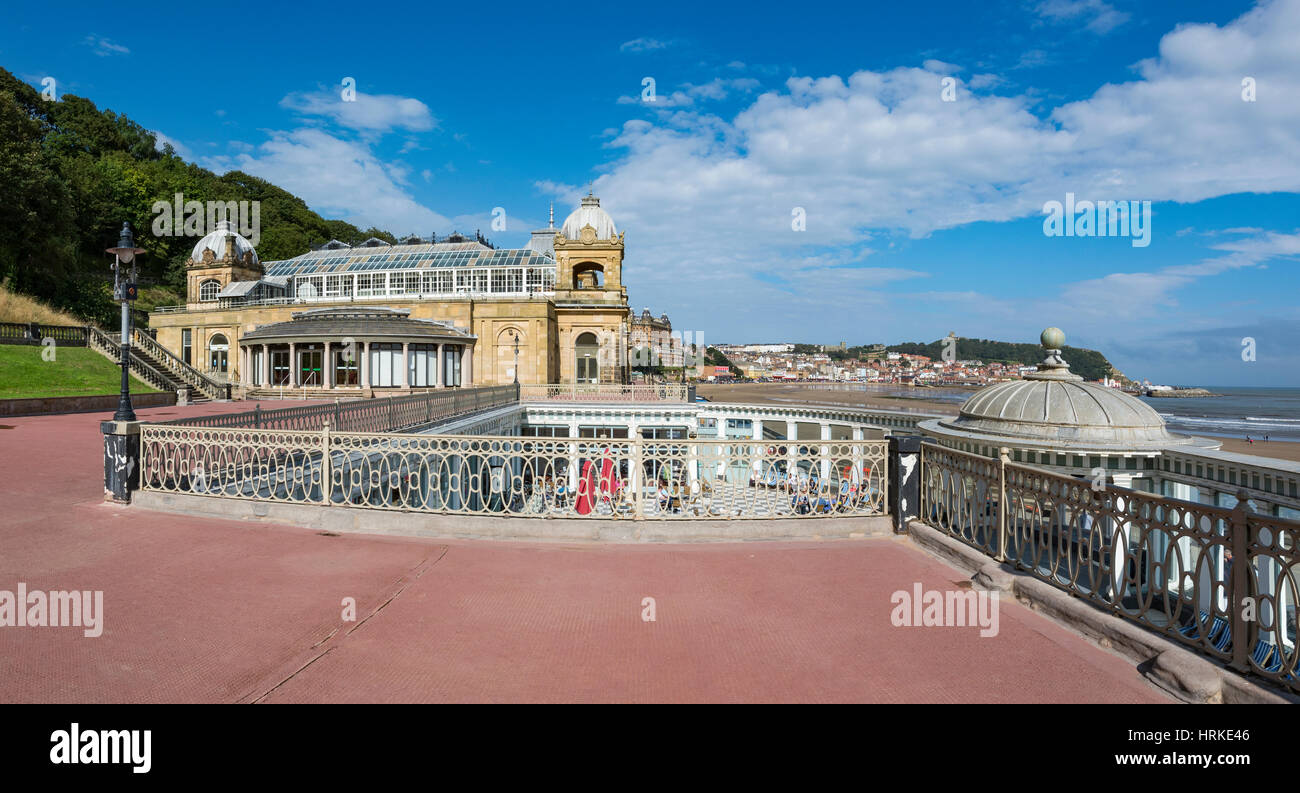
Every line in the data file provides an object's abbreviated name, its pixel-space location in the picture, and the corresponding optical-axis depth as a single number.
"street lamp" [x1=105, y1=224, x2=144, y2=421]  8.94
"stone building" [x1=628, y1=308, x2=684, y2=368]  82.47
